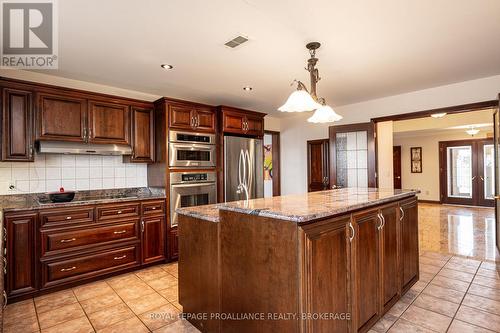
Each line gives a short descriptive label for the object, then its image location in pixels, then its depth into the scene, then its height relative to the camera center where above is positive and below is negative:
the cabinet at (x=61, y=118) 2.94 +0.60
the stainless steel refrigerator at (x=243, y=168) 4.16 -0.01
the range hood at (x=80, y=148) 2.96 +0.26
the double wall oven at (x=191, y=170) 3.65 -0.02
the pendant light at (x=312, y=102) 2.11 +0.52
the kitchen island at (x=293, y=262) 1.43 -0.61
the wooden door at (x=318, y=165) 5.41 +0.04
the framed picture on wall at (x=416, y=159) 8.86 +0.22
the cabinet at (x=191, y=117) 3.66 +0.74
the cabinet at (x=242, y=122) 4.16 +0.76
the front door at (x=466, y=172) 7.73 -0.21
